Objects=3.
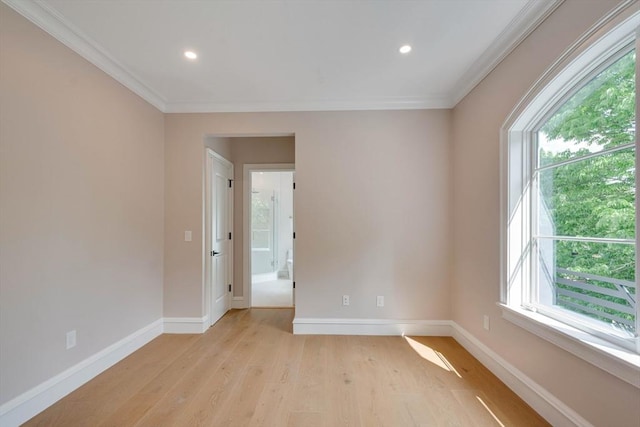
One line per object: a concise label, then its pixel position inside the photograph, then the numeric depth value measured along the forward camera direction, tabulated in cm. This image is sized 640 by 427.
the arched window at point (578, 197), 131
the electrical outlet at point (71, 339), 188
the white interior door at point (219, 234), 314
